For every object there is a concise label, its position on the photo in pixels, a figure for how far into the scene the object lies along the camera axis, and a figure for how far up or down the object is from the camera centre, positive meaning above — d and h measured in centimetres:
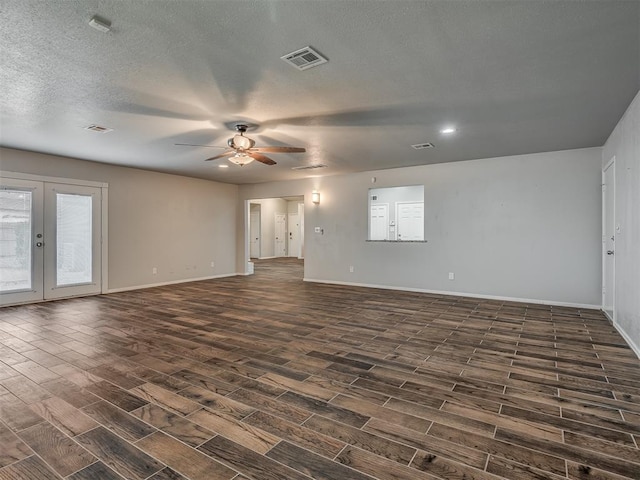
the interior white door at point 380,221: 1112 +67
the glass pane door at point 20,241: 541 -1
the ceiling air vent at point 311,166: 670 +151
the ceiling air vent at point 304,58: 254 +141
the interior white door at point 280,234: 1517 +32
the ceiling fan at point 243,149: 426 +117
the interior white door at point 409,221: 1049 +65
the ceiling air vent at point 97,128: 430 +144
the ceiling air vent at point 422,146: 521 +149
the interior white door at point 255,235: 1418 +26
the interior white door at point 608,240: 455 +3
